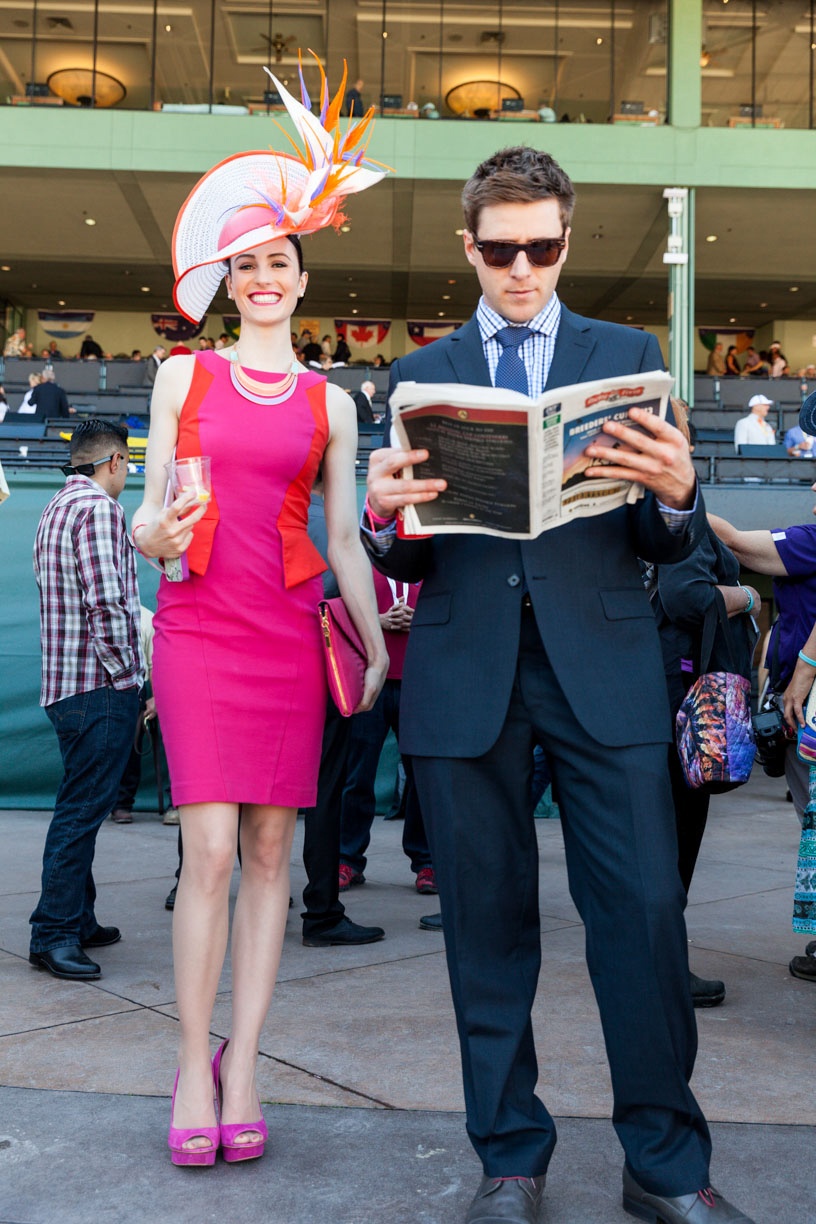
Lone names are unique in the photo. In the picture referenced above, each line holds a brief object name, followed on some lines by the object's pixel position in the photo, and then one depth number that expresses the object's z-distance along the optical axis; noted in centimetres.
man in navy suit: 210
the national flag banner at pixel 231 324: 2978
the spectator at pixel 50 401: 1700
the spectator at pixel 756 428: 1639
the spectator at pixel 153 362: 2073
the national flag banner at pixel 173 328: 3066
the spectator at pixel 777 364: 2436
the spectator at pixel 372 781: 523
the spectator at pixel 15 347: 2409
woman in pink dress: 248
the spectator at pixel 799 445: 1530
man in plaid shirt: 419
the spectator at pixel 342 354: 2646
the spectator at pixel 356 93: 2161
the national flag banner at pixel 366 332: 3094
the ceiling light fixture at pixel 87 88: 2181
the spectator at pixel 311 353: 2266
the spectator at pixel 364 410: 1573
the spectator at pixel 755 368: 2466
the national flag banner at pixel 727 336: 3152
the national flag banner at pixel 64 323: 3128
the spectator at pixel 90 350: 2632
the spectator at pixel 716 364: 2769
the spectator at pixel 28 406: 1727
